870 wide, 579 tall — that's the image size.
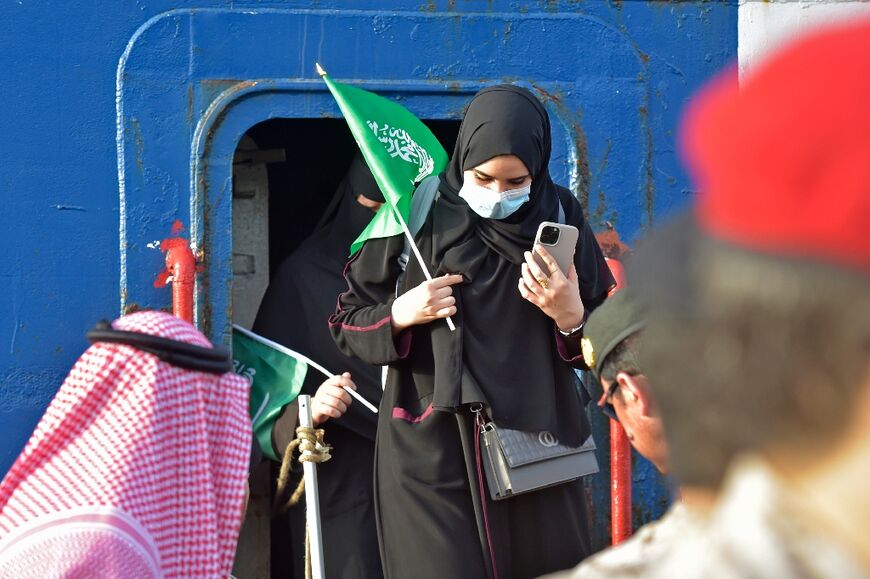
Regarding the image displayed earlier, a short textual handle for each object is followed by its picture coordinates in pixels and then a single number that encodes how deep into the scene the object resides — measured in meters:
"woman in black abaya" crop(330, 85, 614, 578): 7.42
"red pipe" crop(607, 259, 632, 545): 9.20
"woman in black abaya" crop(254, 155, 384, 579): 8.97
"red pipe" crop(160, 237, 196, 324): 8.76
